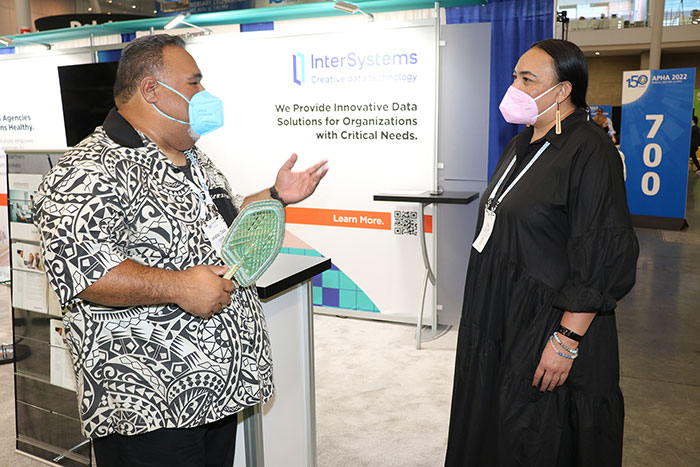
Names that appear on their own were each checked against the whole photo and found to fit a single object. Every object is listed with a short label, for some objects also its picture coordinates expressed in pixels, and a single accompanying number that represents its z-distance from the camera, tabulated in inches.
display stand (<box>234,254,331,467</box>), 80.0
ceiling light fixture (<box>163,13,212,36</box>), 182.5
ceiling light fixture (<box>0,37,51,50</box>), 234.2
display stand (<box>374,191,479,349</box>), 153.1
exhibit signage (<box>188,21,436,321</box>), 169.9
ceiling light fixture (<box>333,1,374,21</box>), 157.2
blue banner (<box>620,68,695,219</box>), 311.3
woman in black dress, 63.7
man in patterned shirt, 50.7
